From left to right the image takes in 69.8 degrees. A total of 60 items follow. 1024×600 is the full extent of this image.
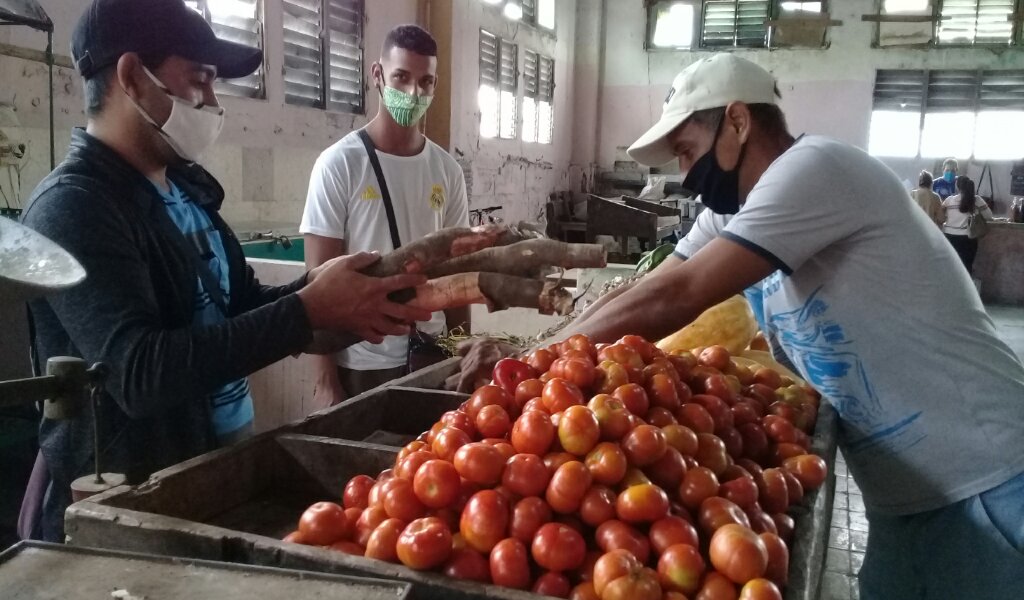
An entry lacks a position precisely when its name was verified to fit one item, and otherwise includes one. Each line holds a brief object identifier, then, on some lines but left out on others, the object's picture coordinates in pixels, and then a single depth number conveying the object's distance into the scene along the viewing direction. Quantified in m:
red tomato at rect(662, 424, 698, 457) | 1.30
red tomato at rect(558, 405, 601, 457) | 1.21
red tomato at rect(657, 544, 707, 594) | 1.02
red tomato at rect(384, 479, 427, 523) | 1.18
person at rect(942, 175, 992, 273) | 9.82
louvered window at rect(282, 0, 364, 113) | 6.41
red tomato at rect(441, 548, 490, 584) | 1.08
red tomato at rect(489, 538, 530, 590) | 1.06
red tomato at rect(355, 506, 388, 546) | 1.20
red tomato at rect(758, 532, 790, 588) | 1.10
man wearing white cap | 1.75
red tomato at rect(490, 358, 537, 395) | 1.52
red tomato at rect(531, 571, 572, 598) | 1.05
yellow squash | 2.65
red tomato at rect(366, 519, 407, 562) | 1.13
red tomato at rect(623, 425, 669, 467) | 1.21
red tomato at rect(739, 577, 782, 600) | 0.97
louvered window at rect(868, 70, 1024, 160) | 12.22
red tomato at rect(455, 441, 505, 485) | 1.18
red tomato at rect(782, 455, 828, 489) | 1.48
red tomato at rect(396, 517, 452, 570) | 1.08
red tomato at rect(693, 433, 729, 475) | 1.33
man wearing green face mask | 2.93
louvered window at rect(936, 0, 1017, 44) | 12.03
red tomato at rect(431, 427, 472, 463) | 1.27
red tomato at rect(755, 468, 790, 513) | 1.34
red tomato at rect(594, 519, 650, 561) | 1.07
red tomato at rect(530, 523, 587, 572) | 1.07
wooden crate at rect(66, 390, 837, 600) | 1.12
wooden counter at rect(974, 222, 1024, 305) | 10.38
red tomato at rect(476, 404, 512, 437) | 1.35
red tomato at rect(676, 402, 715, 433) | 1.42
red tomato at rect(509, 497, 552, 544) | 1.11
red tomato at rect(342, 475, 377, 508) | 1.35
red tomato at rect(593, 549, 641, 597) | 1.00
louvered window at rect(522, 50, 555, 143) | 11.95
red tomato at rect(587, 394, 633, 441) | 1.26
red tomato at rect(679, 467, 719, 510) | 1.21
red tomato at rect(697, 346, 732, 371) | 1.96
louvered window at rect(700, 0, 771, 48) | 12.90
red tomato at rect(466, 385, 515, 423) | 1.42
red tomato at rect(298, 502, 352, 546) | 1.20
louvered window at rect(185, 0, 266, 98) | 5.45
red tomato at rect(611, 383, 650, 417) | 1.36
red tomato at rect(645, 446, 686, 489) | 1.24
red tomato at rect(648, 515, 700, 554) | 1.08
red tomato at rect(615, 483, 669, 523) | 1.10
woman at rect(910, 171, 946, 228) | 10.14
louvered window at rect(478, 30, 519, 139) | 10.23
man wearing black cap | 1.47
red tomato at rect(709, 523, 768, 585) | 1.02
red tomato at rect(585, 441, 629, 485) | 1.17
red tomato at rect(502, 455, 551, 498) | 1.16
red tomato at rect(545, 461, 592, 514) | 1.13
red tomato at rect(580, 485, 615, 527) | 1.13
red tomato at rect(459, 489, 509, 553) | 1.11
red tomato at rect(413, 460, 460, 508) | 1.17
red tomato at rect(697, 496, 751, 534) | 1.14
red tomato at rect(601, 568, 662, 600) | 0.98
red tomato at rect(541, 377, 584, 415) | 1.32
